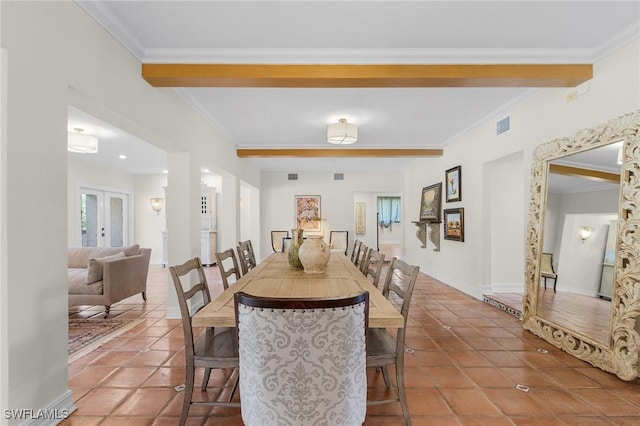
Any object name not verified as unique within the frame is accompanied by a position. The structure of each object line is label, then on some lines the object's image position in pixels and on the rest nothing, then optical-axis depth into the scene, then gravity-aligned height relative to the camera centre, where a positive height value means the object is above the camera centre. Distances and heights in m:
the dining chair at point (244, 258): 3.41 -0.54
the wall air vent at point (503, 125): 3.83 +1.07
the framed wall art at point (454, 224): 5.03 -0.20
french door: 6.96 -0.19
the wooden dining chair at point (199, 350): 1.71 -0.78
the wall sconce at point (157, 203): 8.05 +0.18
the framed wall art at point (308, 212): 8.52 -0.03
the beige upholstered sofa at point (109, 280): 3.76 -0.86
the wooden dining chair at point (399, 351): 1.76 -0.78
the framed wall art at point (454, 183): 5.11 +0.48
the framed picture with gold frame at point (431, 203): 5.96 +0.18
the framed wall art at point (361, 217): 11.60 -0.20
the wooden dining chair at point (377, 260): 2.38 -0.37
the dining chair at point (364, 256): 2.94 -0.41
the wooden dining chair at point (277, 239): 8.06 -0.72
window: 13.50 -0.02
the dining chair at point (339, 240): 8.00 -0.72
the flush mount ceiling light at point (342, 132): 4.03 +1.00
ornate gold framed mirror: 2.25 -0.38
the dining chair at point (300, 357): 1.20 -0.56
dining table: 1.51 -0.49
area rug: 2.83 -1.24
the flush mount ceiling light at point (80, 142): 4.07 +0.87
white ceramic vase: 2.51 -0.35
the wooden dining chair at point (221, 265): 2.58 -0.47
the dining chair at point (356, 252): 3.60 -0.48
